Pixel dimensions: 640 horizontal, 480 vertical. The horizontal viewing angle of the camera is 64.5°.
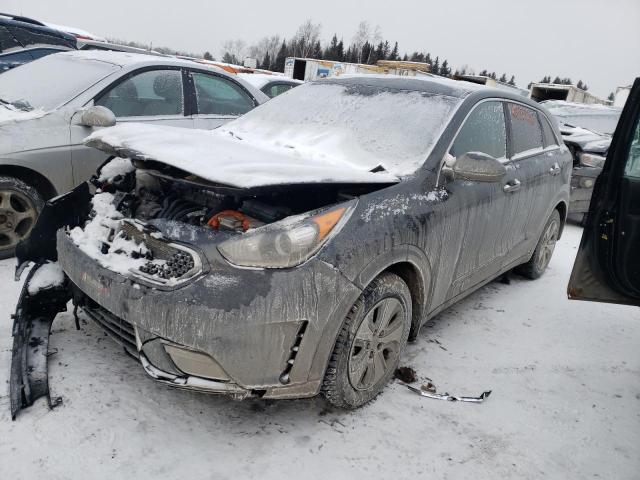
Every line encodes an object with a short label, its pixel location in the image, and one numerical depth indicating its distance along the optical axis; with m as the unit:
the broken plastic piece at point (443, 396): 2.77
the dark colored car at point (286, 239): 2.02
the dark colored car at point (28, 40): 8.11
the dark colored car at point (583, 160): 7.18
